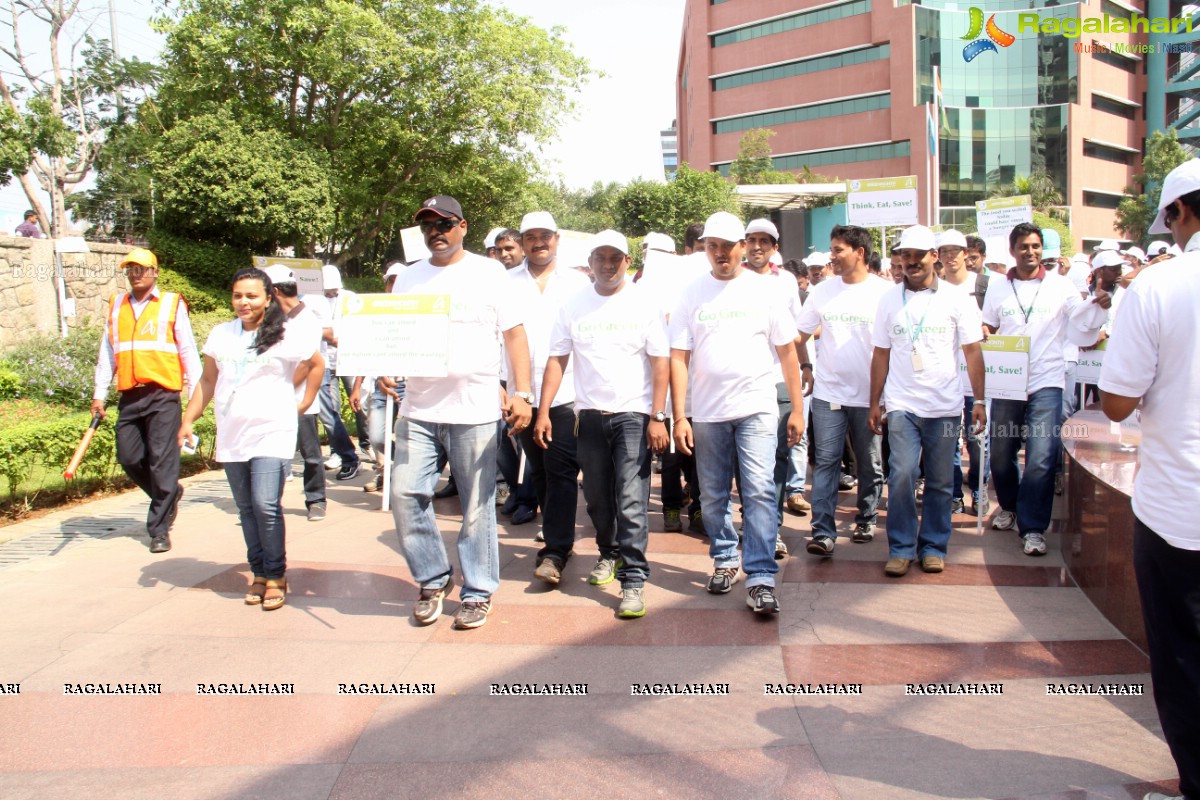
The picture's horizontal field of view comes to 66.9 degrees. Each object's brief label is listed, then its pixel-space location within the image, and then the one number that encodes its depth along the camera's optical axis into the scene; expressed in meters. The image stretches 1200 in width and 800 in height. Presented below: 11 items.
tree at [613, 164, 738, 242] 39.00
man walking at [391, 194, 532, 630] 4.41
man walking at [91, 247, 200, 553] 6.09
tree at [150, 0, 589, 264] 21.97
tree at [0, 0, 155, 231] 19.97
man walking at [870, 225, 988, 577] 5.24
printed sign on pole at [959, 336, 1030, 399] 5.75
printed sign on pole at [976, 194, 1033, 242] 10.76
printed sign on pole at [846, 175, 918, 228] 10.68
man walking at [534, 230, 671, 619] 4.70
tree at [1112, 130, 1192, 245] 55.12
